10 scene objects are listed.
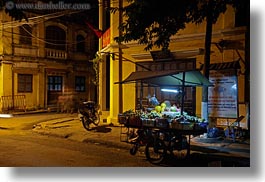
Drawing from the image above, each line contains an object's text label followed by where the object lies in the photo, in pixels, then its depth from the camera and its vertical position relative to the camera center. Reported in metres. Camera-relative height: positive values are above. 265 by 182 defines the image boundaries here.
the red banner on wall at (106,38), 10.67 +1.82
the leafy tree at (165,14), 6.20 +1.52
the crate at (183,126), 5.68 -0.55
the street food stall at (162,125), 5.78 -0.57
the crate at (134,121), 6.19 -0.52
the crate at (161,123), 5.86 -0.52
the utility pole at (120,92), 10.00 +0.04
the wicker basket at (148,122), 6.02 -0.52
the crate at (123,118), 6.37 -0.48
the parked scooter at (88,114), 9.64 -0.62
